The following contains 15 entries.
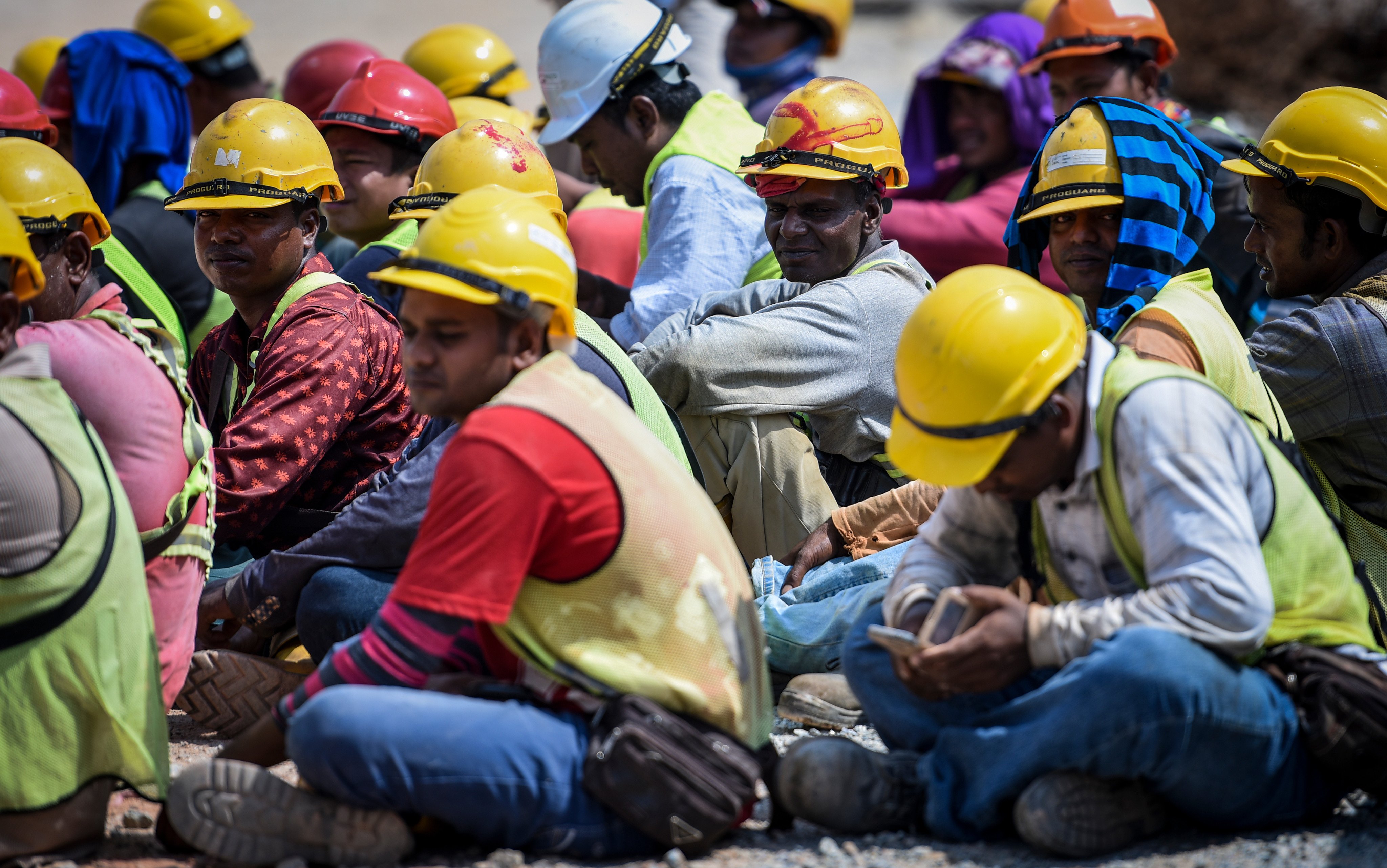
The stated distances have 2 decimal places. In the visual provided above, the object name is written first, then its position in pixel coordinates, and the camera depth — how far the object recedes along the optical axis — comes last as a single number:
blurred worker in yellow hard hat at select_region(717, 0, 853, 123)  16.53
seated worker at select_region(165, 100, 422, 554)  8.45
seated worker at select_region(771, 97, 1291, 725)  8.17
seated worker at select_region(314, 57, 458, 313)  11.70
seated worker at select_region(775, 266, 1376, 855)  5.63
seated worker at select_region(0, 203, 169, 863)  5.75
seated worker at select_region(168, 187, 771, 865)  5.54
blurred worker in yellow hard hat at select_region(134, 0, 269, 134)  16.05
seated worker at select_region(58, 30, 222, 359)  12.58
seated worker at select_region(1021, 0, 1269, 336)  12.49
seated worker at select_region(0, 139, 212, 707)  6.76
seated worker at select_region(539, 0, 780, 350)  10.57
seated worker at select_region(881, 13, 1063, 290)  13.91
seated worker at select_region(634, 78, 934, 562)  9.06
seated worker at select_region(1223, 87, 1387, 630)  7.98
